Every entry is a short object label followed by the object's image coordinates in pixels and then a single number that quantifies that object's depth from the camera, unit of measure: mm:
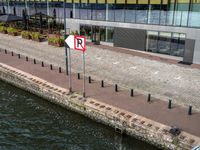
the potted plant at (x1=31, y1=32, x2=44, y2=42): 35250
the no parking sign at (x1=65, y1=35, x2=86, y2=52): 15961
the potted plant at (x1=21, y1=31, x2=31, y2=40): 36806
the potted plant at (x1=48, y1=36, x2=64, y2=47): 31922
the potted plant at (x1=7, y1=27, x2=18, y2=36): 39719
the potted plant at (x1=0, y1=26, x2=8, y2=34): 41759
